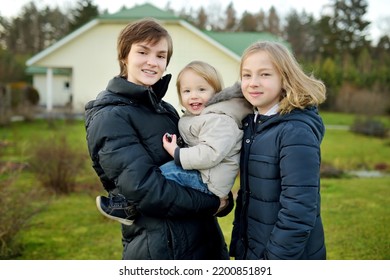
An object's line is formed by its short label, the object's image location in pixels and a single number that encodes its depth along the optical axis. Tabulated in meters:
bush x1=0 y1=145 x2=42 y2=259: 4.05
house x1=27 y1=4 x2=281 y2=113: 10.63
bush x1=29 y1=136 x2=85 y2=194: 6.10
